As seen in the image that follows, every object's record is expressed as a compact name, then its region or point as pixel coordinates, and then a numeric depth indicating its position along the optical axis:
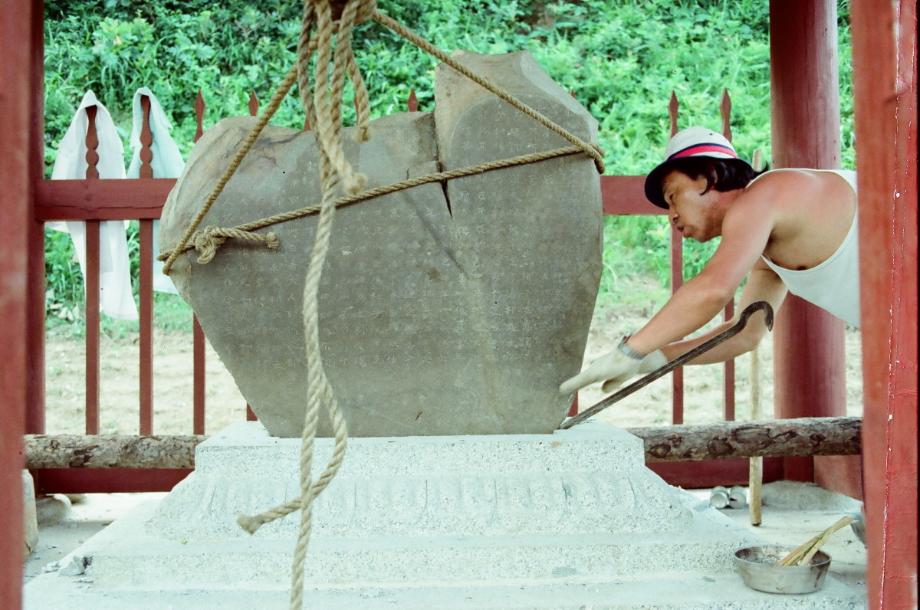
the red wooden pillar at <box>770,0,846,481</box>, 3.70
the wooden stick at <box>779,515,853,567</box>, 2.13
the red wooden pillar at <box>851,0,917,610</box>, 0.94
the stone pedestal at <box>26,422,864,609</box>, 2.08
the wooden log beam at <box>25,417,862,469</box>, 3.35
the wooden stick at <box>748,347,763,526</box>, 3.56
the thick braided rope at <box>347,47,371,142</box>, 1.16
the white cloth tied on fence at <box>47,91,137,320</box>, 4.00
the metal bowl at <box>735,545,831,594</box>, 2.05
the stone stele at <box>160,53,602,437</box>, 2.34
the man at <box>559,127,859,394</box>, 2.28
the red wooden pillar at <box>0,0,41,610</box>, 0.88
